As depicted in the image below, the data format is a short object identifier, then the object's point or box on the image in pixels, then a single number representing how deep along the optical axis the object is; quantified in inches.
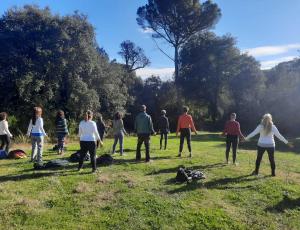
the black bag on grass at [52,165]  279.0
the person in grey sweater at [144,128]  313.9
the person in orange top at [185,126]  344.0
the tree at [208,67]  1030.7
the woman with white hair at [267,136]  271.2
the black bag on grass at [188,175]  253.8
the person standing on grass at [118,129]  350.8
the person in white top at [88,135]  259.8
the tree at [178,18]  1022.2
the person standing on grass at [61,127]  358.5
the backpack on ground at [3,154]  333.6
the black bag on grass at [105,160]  301.0
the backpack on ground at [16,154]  335.3
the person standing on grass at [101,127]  413.2
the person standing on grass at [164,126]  422.2
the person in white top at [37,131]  295.2
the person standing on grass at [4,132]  337.2
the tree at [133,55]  1333.3
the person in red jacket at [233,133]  315.9
